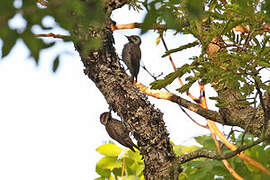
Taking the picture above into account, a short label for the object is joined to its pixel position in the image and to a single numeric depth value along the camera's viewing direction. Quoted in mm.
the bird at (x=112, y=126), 13328
